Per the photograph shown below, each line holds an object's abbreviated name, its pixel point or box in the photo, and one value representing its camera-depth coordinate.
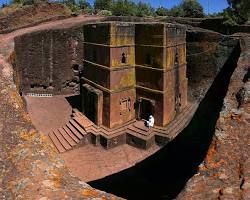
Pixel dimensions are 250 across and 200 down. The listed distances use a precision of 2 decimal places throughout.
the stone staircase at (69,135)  9.51
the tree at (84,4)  32.21
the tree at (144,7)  30.74
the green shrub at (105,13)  21.44
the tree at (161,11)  28.83
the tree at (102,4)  29.93
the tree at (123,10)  23.12
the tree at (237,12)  16.79
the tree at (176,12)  26.78
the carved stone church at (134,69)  9.71
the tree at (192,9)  26.38
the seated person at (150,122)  9.87
